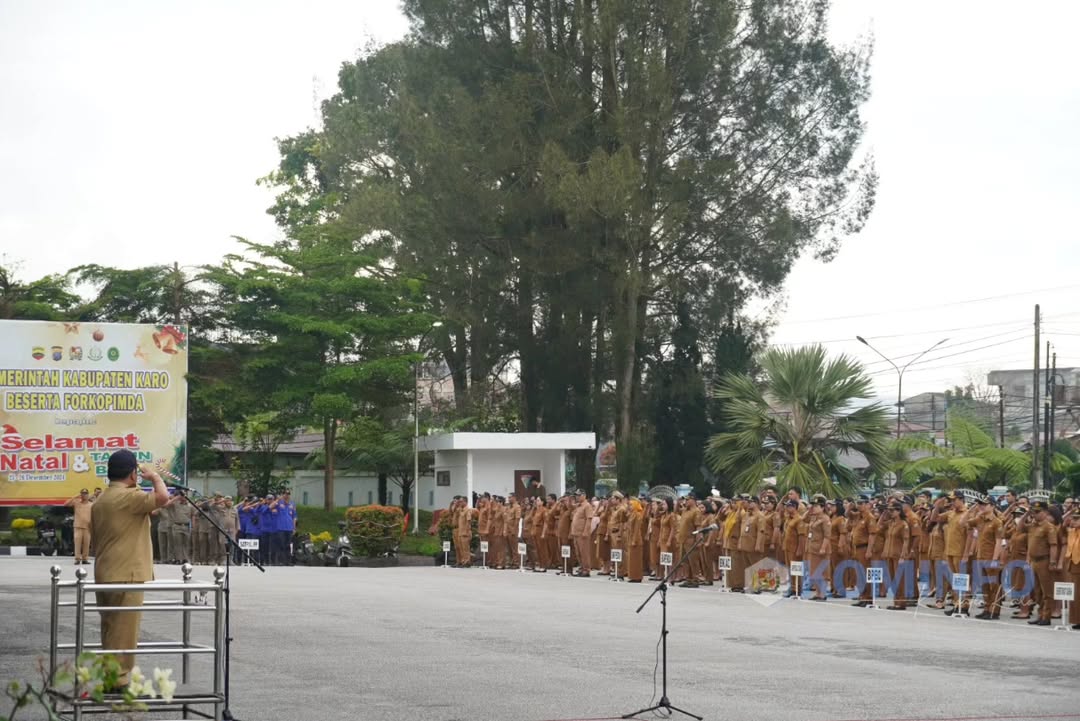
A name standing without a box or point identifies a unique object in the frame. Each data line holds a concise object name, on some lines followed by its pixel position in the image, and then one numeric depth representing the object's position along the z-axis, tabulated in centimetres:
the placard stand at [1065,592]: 2061
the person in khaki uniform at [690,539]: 2977
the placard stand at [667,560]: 2934
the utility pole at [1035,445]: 4331
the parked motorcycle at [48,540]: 4084
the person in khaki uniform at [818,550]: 2673
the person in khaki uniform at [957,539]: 2386
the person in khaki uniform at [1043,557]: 2205
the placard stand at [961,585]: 2250
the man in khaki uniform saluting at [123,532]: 1063
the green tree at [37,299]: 4800
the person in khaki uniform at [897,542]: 2541
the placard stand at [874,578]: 2503
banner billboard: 3847
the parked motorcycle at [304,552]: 3950
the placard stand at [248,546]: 2978
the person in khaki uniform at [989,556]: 2322
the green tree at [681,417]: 4769
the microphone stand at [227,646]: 997
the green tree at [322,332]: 4606
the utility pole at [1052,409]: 4779
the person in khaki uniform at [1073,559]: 2144
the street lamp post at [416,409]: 4451
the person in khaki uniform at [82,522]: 3428
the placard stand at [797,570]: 2613
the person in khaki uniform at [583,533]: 3378
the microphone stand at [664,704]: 1139
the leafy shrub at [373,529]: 3825
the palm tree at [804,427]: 3431
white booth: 4159
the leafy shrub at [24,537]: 4222
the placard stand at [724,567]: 2780
